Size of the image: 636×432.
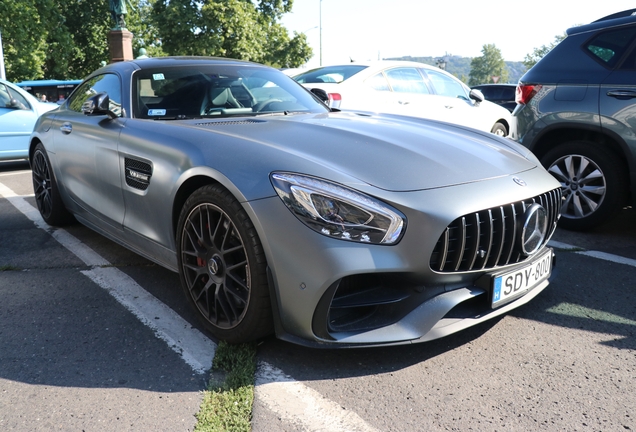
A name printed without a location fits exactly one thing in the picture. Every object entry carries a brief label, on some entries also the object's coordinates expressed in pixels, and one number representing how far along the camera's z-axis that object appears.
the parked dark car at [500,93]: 19.60
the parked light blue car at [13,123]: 9.02
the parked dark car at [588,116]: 4.64
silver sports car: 2.49
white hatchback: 7.85
